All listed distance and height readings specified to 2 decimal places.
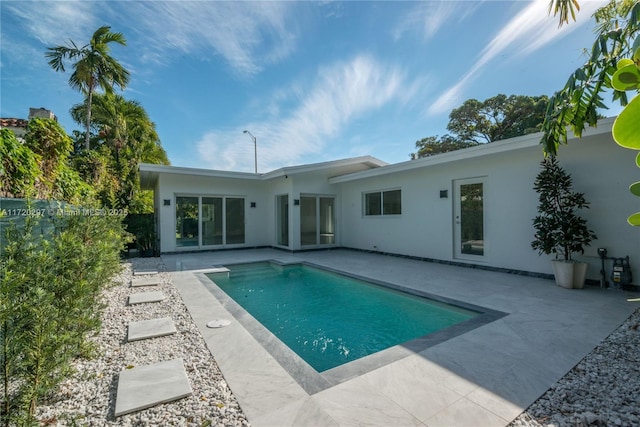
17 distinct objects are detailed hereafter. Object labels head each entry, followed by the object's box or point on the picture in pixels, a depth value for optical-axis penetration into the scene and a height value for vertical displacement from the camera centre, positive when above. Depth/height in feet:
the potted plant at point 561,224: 19.27 -0.69
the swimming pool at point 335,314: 13.03 -5.53
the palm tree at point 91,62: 44.96 +24.85
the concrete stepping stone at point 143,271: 25.08 -4.48
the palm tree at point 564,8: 14.78 +10.48
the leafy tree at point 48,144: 16.31 +4.40
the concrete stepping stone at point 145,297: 16.95 -4.60
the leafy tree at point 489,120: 66.13 +22.86
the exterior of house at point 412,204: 20.15 +1.35
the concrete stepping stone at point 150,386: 7.80 -4.79
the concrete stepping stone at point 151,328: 12.15 -4.70
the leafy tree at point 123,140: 51.67 +16.02
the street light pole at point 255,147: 75.81 +19.28
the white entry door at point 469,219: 26.96 -0.34
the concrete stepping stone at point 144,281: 21.01 -4.51
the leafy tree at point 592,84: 12.32 +6.13
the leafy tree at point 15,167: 11.73 +2.33
